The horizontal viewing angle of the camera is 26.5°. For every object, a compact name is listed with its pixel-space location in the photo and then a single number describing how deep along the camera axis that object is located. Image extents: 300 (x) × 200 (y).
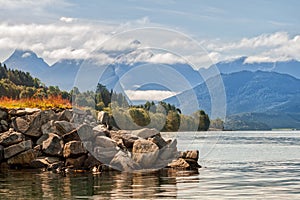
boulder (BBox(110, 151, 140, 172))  42.41
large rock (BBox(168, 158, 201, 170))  43.65
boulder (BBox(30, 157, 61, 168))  44.66
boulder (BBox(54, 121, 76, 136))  46.97
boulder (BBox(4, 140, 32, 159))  45.69
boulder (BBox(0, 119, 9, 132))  49.19
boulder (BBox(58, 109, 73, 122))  49.47
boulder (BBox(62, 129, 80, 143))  46.12
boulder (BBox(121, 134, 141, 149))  46.02
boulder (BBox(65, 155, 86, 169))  43.41
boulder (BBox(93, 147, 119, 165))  43.50
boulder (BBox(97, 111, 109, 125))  51.03
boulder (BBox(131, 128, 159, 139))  46.94
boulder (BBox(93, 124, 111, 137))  45.78
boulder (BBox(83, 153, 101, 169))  43.41
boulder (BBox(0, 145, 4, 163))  46.09
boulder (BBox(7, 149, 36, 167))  45.25
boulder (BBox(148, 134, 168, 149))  44.94
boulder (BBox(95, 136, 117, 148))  44.16
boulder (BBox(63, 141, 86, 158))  43.78
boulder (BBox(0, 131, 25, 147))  46.31
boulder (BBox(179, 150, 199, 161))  45.19
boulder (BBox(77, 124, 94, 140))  45.09
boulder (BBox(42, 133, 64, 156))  45.19
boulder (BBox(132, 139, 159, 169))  42.75
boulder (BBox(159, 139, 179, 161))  44.59
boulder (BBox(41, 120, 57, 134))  47.85
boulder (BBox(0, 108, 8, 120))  50.34
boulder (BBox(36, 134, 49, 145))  47.28
